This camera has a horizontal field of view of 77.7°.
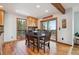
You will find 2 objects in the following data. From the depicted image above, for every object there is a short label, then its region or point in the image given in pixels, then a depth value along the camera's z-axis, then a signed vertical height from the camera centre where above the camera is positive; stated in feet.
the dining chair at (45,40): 4.77 -1.15
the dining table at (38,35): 4.62 -0.60
